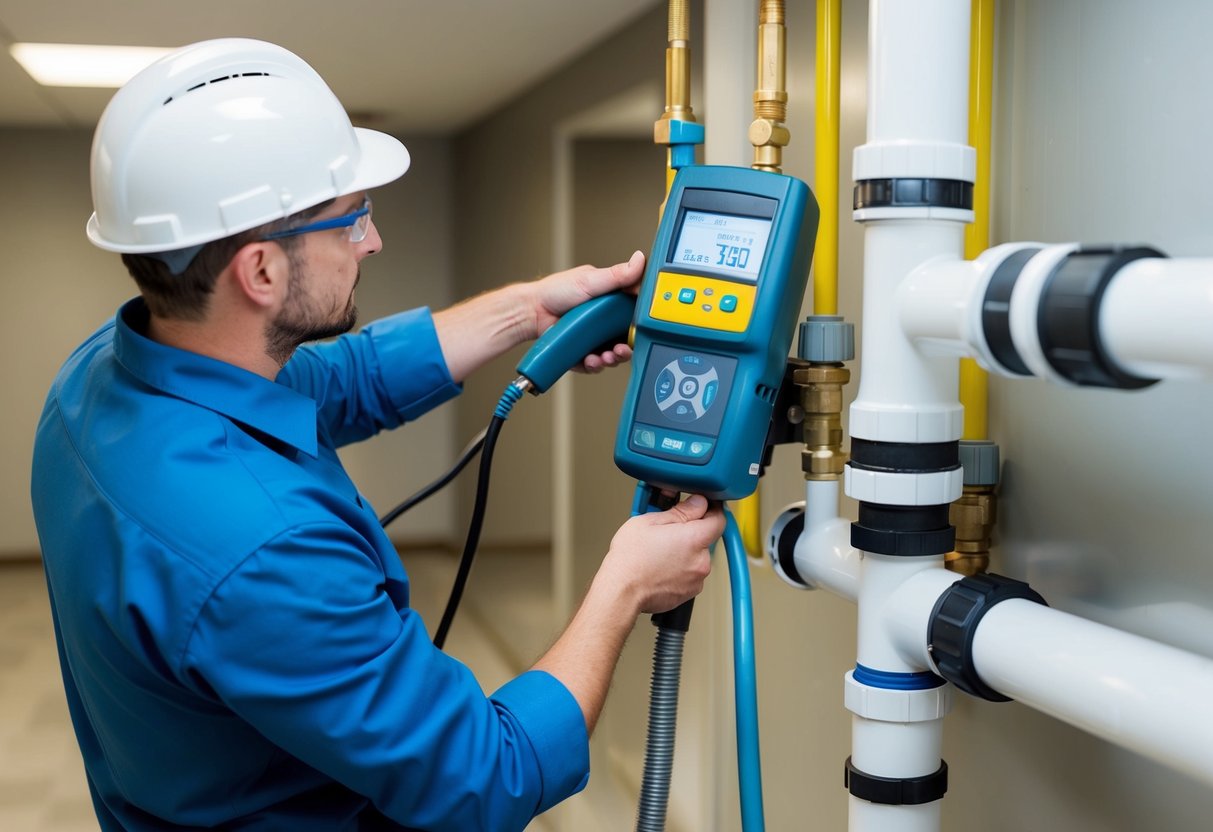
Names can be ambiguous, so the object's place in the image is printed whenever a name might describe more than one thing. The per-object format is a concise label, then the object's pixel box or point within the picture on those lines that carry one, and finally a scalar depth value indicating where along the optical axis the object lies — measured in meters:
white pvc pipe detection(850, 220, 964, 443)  0.70
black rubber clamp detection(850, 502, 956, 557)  0.73
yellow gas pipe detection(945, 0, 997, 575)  0.79
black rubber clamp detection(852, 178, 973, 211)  0.69
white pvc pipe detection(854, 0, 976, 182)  0.68
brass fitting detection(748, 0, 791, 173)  0.90
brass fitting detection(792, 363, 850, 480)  0.88
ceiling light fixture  1.83
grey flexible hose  0.92
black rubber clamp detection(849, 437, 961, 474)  0.72
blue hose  0.85
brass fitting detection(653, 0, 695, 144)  0.98
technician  0.71
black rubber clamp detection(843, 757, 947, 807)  0.74
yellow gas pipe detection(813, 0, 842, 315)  0.90
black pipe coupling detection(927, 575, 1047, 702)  0.66
